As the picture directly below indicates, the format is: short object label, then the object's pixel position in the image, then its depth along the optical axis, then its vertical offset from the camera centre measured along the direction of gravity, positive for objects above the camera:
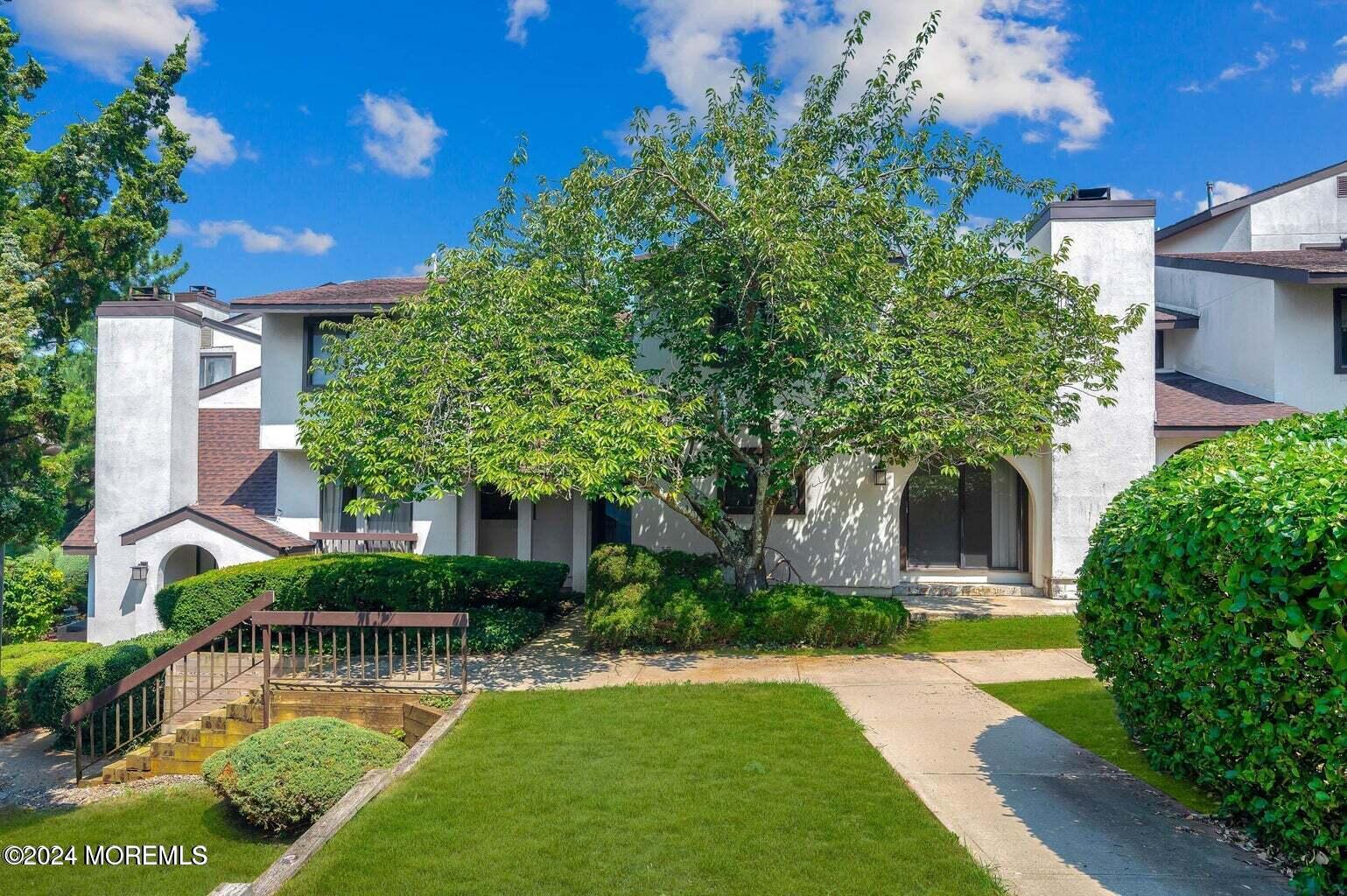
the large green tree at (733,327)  9.38 +2.13
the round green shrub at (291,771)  6.40 -2.44
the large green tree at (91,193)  15.04 +6.03
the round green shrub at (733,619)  11.05 -1.89
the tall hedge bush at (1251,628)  3.70 -0.78
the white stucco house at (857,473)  13.98 +0.21
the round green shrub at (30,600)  16.27 -2.61
